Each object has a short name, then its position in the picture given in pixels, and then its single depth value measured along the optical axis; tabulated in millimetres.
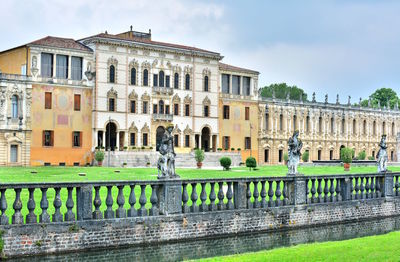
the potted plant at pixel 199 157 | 55212
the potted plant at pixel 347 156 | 49306
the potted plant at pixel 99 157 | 61969
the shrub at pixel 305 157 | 69125
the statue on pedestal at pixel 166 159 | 17406
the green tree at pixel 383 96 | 122125
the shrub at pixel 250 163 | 50031
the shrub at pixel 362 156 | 76938
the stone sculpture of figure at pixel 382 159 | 24016
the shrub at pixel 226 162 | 47478
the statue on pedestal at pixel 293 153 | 20969
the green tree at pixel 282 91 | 124762
